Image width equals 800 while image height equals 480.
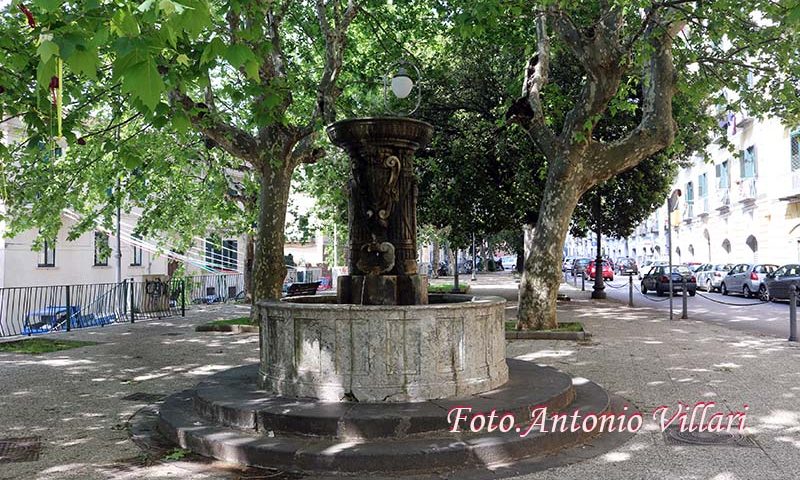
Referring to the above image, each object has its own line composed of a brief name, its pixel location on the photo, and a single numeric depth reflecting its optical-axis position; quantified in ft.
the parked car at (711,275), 92.99
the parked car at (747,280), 78.07
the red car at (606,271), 137.69
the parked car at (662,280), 86.51
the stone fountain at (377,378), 16.37
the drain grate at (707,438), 17.56
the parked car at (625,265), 170.91
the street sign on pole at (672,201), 54.19
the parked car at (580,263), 168.70
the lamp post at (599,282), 80.31
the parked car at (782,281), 69.51
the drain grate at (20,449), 16.99
